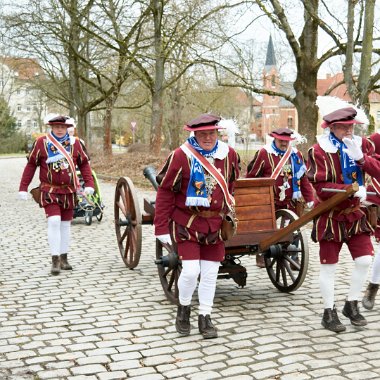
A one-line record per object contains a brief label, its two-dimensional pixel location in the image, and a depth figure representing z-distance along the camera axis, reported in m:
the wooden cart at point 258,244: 5.83
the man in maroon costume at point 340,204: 4.96
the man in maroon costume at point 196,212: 4.93
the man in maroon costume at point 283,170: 7.14
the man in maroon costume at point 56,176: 7.41
